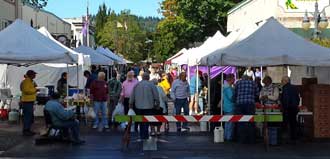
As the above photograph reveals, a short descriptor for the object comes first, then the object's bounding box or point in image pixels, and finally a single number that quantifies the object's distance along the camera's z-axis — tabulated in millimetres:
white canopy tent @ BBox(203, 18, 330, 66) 15773
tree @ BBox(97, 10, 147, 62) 100375
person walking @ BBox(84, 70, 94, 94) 23516
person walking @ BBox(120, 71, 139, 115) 18906
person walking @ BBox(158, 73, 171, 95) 23625
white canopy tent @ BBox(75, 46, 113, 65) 32469
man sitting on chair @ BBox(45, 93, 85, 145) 15438
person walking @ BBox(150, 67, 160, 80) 26438
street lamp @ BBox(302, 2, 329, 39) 26938
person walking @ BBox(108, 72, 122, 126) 20609
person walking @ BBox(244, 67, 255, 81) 28123
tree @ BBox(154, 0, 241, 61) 56188
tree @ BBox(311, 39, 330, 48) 26078
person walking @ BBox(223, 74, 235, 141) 16516
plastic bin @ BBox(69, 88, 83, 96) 24422
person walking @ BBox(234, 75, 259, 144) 15820
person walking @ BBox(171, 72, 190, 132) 19000
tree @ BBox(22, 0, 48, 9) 29953
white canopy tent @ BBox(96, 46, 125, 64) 39444
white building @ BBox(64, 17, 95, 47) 82762
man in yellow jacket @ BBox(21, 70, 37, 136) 17812
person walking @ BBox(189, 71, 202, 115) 23188
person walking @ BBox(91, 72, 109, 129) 19125
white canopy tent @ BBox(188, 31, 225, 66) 21239
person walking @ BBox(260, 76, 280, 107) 15898
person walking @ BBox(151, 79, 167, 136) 16452
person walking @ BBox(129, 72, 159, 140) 15289
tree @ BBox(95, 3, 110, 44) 118250
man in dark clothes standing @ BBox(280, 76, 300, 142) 16344
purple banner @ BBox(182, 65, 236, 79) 24644
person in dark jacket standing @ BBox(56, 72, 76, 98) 22406
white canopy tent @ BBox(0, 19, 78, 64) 16156
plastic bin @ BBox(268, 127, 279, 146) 15539
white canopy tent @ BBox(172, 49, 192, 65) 28231
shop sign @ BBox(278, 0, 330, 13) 33750
